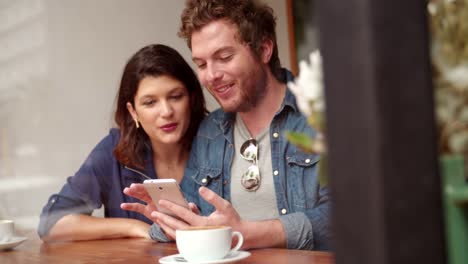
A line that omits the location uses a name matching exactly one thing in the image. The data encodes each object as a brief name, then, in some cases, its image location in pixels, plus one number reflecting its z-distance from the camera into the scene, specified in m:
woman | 2.88
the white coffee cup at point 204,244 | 1.96
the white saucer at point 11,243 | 2.44
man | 2.64
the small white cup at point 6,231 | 2.47
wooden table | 2.04
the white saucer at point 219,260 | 1.96
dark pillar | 0.56
